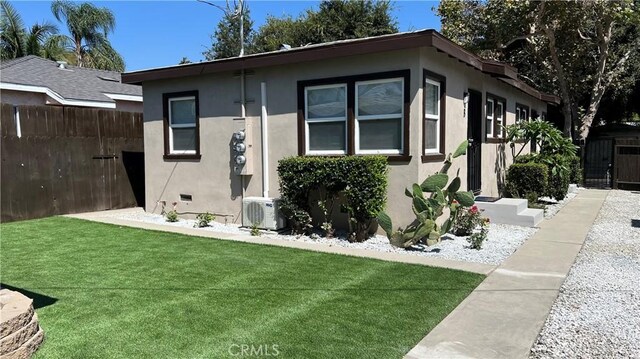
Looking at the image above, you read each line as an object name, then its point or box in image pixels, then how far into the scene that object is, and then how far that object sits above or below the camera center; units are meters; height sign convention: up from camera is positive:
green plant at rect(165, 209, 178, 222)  9.66 -1.12
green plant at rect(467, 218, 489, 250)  6.91 -1.24
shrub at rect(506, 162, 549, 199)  10.78 -0.53
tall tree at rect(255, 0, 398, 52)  28.08 +8.65
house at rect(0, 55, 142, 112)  13.27 +2.52
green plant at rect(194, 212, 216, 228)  9.13 -1.14
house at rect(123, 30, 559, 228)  7.46 +0.90
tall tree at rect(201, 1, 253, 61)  32.65 +8.94
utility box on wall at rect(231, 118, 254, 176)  8.91 +0.32
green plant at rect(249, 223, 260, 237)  8.12 -1.24
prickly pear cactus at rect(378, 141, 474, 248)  6.85 -0.82
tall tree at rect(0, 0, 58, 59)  24.95 +7.07
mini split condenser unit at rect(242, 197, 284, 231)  8.33 -0.94
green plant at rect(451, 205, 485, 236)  7.78 -1.07
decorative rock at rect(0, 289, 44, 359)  3.10 -1.14
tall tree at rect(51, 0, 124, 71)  31.19 +9.21
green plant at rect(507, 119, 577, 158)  11.66 +0.57
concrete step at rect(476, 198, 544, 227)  8.81 -1.10
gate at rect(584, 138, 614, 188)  19.19 -0.23
